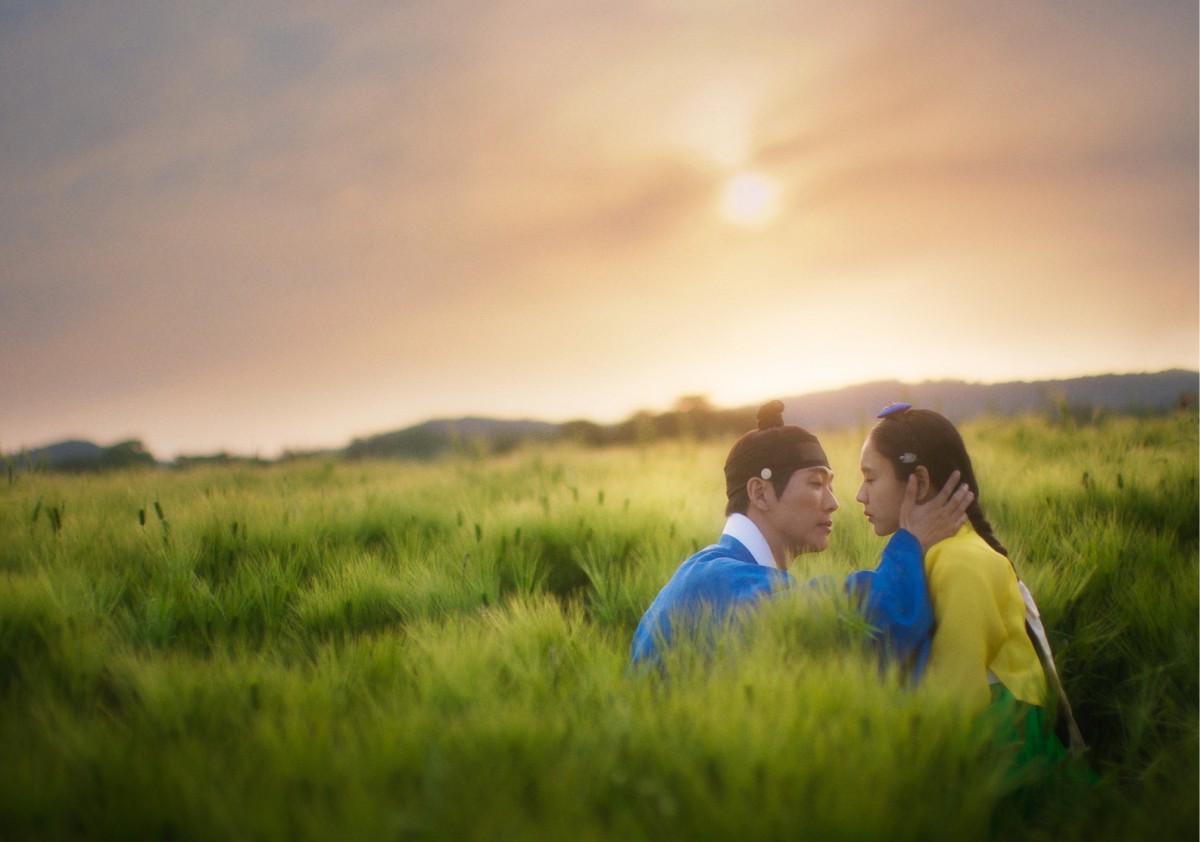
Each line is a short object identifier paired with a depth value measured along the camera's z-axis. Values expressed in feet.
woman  7.93
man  8.29
